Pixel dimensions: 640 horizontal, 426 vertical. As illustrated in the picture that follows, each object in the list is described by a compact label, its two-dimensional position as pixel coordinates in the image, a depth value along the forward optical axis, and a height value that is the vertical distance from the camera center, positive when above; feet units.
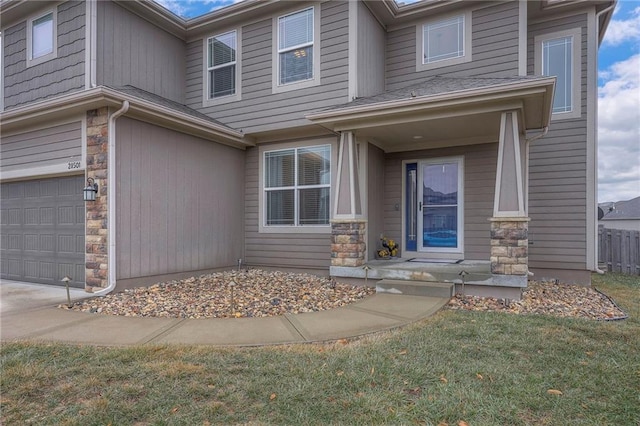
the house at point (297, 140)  18.83 +4.74
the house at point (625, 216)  65.62 +0.22
